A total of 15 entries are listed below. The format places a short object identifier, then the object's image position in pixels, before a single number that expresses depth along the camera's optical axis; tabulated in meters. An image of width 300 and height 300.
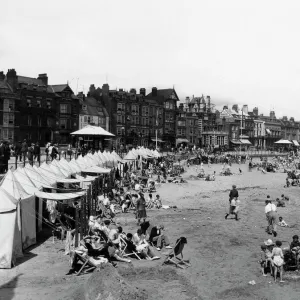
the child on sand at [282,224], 19.52
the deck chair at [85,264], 11.80
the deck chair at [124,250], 13.40
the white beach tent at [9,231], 12.28
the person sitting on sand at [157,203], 23.77
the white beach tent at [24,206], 13.93
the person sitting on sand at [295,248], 12.58
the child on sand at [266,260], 12.15
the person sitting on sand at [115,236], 13.52
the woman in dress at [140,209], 18.48
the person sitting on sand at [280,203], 25.45
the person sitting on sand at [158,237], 14.75
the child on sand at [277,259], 11.79
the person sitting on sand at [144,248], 13.45
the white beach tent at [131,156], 37.55
